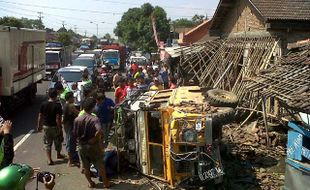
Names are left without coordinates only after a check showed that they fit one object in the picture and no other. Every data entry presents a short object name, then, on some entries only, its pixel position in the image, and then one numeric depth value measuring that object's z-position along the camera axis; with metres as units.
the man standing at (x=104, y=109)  10.55
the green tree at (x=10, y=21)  53.89
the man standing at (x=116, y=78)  15.34
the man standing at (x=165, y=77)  18.97
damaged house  14.07
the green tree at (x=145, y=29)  66.19
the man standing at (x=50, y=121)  10.22
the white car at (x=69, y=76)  19.17
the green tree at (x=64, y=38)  73.99
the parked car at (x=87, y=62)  28.97
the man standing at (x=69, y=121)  10.24
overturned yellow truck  8.05
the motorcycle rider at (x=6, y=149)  4.85
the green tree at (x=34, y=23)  115.81
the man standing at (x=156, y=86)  13.31
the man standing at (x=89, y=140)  8.53
